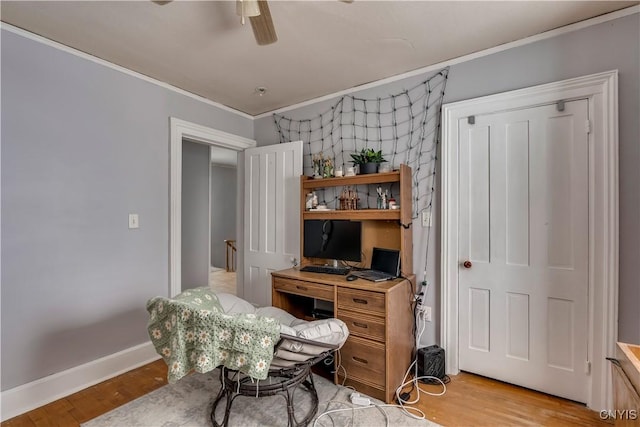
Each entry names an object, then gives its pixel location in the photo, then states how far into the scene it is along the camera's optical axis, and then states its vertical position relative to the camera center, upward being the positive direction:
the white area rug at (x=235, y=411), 1.78 -1.23
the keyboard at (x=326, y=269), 2.41 -0.47
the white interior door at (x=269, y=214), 3.06 -0.01
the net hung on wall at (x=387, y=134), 2.46 +0.72
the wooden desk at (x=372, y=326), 1.97 -0.77
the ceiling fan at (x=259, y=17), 1.36 +0.94
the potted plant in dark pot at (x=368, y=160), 2.51 +0.44
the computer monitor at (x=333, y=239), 2.50 -0.23
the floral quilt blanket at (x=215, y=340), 1.40 -0.60
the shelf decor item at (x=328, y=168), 2.78 +0.41
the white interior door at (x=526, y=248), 1.93 -0.24
